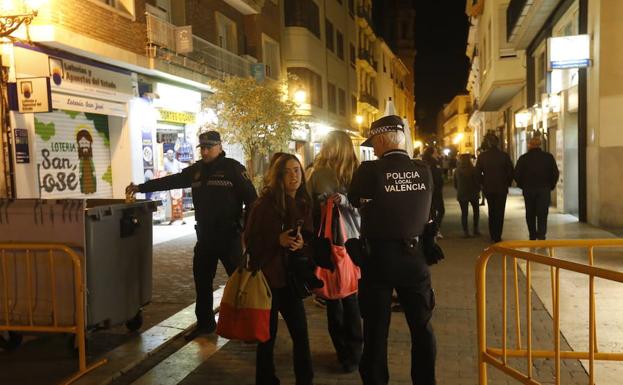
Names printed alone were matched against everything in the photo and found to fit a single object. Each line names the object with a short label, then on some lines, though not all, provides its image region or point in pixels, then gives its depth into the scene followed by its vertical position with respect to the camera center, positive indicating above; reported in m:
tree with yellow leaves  14.16 +1.23
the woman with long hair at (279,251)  3.91 -0.61
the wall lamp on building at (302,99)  22.73 +2.63
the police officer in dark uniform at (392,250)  3.52 -0.57
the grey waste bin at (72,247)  4.70 -0.71
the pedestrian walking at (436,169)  10.71 -0.22
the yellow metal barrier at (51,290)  4.49 -0.99
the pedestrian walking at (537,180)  9.32 -0.42
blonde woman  4.61 -0.37
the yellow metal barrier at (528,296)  3.03 -0.84
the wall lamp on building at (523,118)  20.08 +1.35
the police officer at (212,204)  5.40 -0.38
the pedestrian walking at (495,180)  10.13 -0.44
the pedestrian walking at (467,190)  11.70 -0.69
